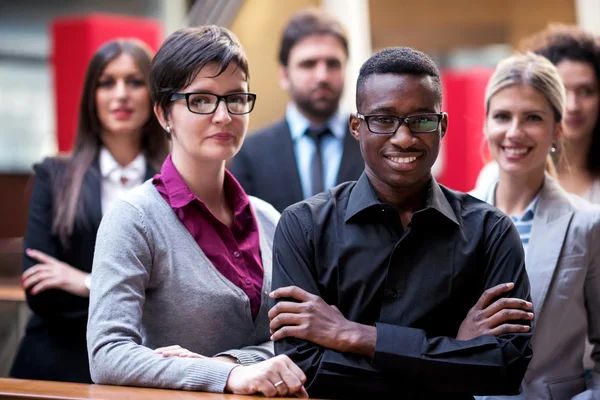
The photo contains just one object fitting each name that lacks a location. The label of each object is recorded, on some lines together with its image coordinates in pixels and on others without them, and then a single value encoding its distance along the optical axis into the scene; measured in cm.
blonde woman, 256
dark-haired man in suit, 386
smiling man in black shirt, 210
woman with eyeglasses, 222
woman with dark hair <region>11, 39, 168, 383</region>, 334
